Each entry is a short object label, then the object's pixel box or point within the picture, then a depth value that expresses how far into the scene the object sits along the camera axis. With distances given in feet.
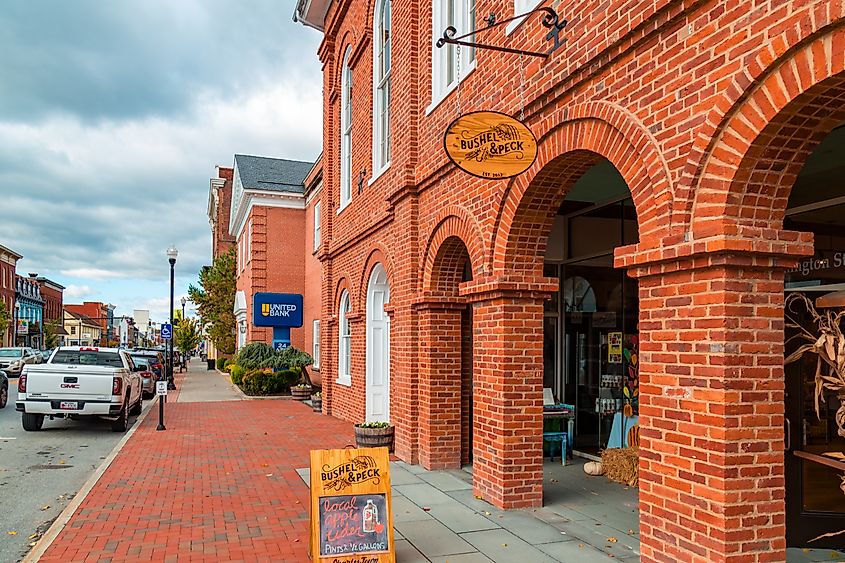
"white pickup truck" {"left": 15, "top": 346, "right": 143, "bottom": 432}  46.16
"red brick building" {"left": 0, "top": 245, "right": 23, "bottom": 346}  217.56
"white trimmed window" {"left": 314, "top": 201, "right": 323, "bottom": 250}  88.28
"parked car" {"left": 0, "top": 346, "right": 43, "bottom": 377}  120.67
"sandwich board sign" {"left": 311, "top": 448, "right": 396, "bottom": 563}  18.26
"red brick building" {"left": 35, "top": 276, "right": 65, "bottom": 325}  288.92
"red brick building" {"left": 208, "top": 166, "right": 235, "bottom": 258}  177.27
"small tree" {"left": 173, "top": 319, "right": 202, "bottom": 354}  199.11
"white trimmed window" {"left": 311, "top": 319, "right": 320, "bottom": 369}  84.74
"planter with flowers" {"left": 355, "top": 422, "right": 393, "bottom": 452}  34.91
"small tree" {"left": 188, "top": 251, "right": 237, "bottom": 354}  138.72
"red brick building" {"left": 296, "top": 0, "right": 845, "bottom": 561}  14.10
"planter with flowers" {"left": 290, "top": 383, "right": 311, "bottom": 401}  72.79
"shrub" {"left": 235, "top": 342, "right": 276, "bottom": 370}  84.79
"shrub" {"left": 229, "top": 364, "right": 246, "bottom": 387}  85.94
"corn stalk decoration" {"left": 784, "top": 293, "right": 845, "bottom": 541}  14.70
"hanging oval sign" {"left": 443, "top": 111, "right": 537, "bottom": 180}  20.40
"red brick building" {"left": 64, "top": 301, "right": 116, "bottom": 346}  436.35
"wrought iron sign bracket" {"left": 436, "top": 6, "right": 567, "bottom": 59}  20.70
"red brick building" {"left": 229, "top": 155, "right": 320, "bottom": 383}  106.32
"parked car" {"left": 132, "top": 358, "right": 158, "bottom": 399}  76.18
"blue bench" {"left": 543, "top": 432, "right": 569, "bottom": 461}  33.45
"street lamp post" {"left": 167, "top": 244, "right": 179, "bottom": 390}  86.13
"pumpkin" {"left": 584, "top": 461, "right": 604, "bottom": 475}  30.76
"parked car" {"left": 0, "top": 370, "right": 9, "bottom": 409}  64.64
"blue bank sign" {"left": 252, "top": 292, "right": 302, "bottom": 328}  86.60
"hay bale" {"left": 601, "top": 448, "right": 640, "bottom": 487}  28.86
